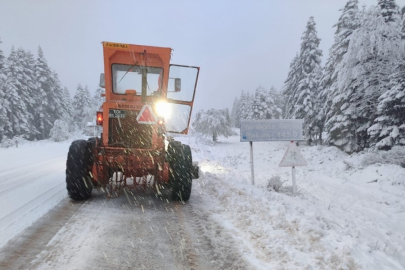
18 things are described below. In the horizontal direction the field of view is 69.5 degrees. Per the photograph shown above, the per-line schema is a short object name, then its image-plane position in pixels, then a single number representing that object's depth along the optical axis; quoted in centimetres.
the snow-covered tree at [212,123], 4006
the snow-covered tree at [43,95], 3847
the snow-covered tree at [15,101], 3306
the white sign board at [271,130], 834
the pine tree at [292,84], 3105
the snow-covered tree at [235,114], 9586
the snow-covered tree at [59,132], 3521
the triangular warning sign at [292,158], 791
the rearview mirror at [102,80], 652
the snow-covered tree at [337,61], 1864
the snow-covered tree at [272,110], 4616
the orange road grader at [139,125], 572
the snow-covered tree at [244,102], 7410
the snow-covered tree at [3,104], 3109
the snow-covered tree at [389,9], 1599
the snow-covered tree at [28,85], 3494
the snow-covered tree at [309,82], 2725
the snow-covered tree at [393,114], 1252
